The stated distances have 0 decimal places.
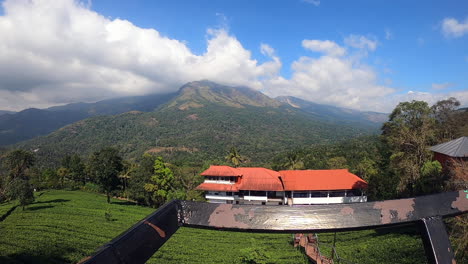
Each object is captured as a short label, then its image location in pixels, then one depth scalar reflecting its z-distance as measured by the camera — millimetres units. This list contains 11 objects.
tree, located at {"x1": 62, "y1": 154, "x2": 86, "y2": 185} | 50688
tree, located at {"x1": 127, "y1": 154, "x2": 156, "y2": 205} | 29047
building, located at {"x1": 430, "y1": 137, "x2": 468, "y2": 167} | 13570
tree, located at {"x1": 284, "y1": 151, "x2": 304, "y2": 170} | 35500
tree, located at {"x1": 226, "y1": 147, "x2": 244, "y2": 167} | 36750
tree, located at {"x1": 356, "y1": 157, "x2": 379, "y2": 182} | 23688
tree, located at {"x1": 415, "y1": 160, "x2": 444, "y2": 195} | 13494
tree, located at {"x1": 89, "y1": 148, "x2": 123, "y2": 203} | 29469
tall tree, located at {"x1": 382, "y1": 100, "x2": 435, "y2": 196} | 15352
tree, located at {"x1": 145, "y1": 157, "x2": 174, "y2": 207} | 27219
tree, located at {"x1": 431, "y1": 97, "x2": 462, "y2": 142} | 24953
